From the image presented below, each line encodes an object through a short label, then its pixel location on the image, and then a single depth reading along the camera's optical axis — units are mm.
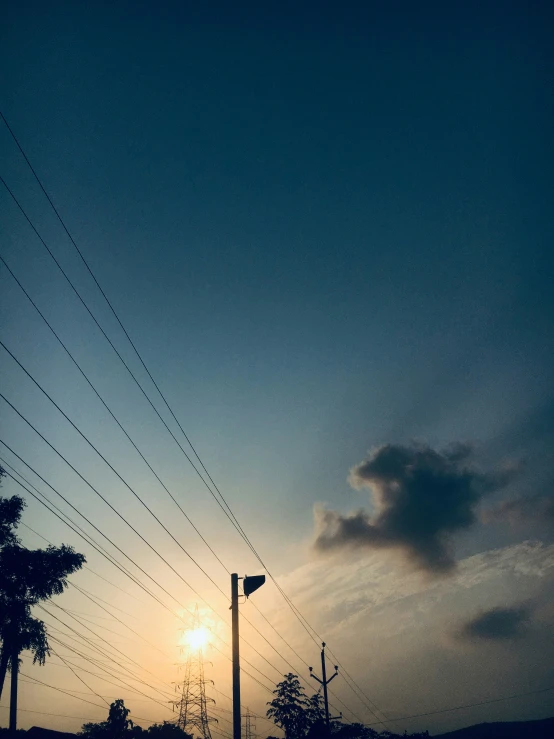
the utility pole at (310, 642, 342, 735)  35281
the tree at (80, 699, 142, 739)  58750
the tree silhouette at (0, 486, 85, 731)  30234
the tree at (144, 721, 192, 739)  58353
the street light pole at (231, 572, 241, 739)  19152
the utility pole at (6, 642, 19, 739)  30105
